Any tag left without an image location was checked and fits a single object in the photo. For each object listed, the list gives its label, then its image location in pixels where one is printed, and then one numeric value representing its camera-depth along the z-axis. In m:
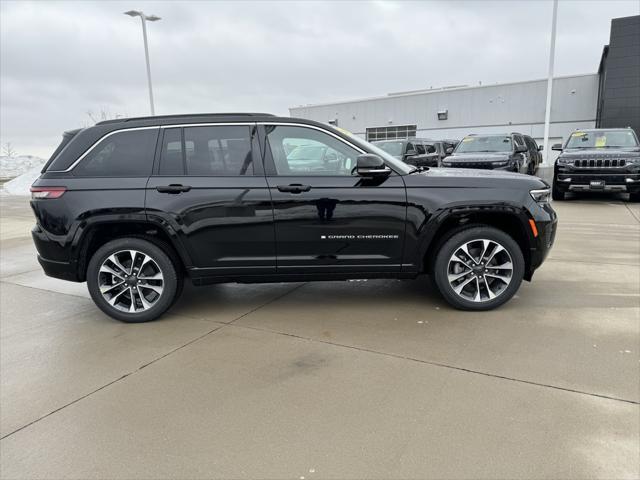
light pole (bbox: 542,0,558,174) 18.42
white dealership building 33.94
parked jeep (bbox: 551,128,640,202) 10.62
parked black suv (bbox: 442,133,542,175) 12.20
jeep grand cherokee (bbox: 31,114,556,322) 4.02
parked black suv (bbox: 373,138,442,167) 14.84
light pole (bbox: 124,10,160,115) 20.09
